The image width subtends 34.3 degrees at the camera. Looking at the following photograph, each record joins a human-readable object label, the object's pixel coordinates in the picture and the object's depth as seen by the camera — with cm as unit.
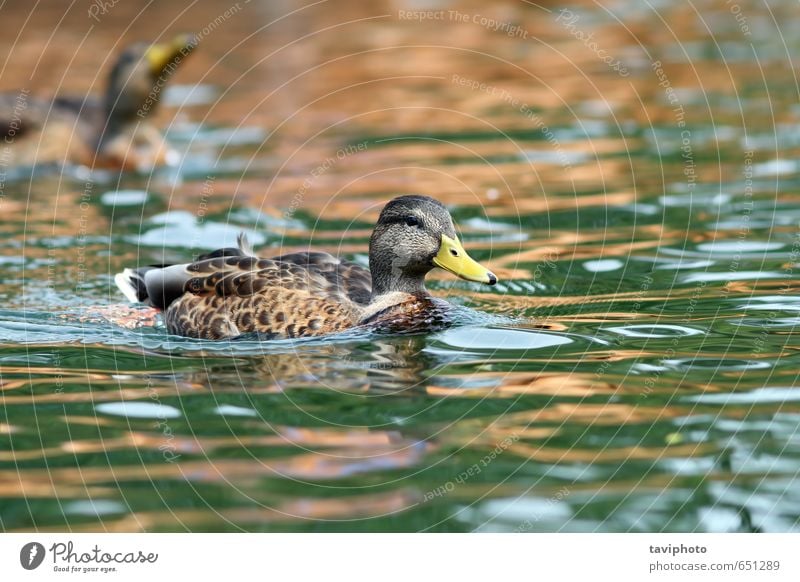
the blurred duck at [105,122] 1859
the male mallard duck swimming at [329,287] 1080
